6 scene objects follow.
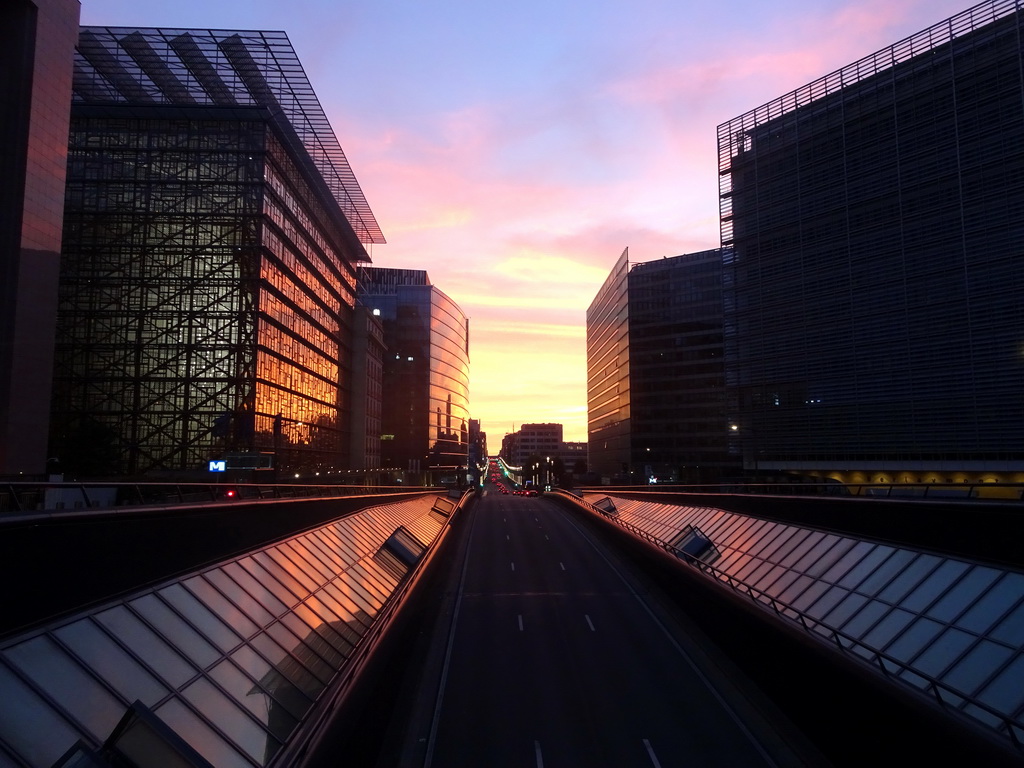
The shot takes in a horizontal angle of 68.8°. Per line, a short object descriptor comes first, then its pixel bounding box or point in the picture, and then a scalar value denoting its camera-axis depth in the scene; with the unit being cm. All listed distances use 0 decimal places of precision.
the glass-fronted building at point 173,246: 5972
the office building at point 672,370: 12162
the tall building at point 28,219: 4219
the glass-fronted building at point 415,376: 14588
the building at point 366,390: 10225
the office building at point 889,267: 5475
